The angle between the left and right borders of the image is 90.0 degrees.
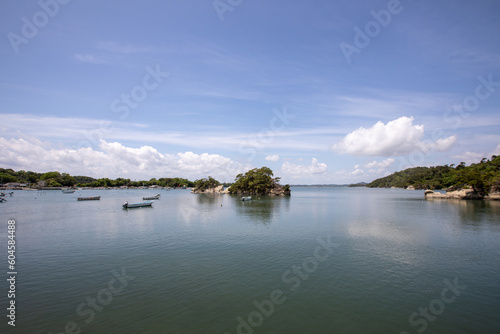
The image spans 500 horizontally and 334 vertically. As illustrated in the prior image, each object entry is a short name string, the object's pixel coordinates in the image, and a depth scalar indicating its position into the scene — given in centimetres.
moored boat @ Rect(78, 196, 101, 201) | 9047
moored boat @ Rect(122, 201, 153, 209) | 6319
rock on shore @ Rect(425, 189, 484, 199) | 8763
